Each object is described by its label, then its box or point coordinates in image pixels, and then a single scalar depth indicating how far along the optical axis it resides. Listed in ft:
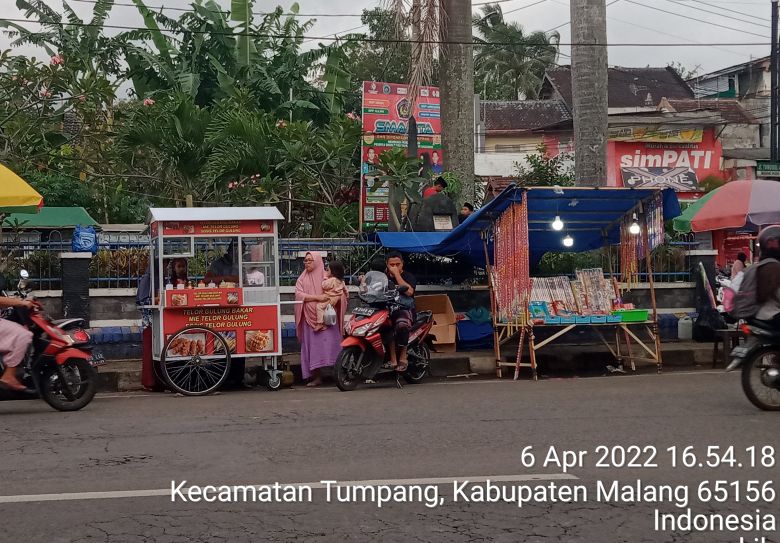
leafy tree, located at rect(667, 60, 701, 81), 179.22
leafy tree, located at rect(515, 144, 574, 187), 79.77
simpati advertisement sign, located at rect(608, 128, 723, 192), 121.19
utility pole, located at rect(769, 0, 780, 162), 93.09
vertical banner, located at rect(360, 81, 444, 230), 57.26
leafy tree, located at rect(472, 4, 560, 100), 173.88
